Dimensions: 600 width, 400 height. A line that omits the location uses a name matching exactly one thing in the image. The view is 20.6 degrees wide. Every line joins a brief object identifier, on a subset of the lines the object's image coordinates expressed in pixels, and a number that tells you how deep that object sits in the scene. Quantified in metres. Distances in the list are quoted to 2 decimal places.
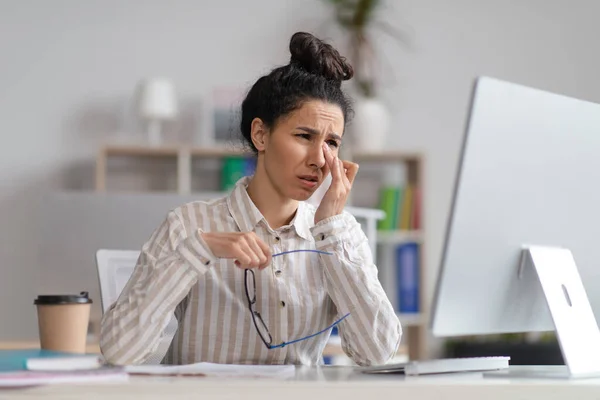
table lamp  5.87
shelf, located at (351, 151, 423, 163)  6.00
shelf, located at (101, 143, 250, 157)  5.85
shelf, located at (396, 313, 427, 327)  5.96
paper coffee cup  3.86
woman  3.76
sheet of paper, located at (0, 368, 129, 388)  2.27
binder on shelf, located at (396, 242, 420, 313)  5.98
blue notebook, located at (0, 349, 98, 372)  2.58
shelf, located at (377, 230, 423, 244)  5.96
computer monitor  2.95
